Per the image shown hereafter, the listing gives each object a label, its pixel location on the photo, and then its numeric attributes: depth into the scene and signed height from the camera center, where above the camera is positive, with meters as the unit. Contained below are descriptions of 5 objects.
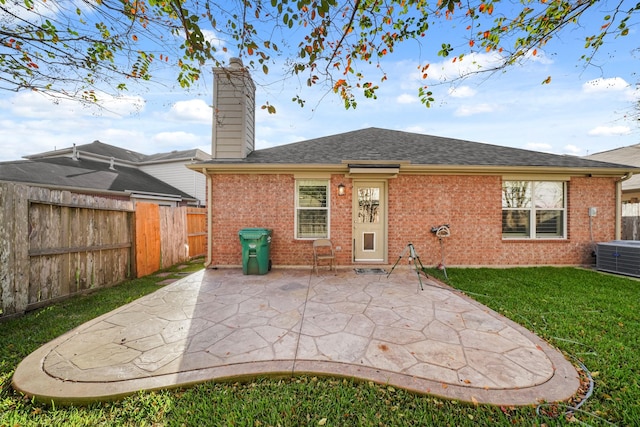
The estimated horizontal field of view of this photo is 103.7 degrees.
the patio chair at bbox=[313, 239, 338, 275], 6.53 -0.97
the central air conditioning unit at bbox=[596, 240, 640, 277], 5.93 -1.06
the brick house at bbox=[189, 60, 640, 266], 6.94 +0.11
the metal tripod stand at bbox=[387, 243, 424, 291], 5.06 -0.96
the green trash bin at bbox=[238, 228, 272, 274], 6.17 -0.89
